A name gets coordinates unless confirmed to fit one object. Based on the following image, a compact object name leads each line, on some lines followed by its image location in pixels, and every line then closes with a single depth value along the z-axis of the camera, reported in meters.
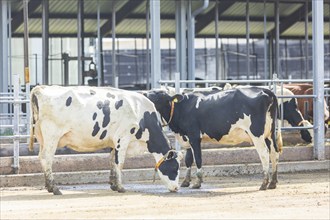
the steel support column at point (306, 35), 30.80
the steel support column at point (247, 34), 29.31
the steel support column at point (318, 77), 18.05
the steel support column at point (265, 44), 30.14
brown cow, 21.80
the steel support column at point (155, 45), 17.64
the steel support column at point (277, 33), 30.23
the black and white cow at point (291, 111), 20.55
